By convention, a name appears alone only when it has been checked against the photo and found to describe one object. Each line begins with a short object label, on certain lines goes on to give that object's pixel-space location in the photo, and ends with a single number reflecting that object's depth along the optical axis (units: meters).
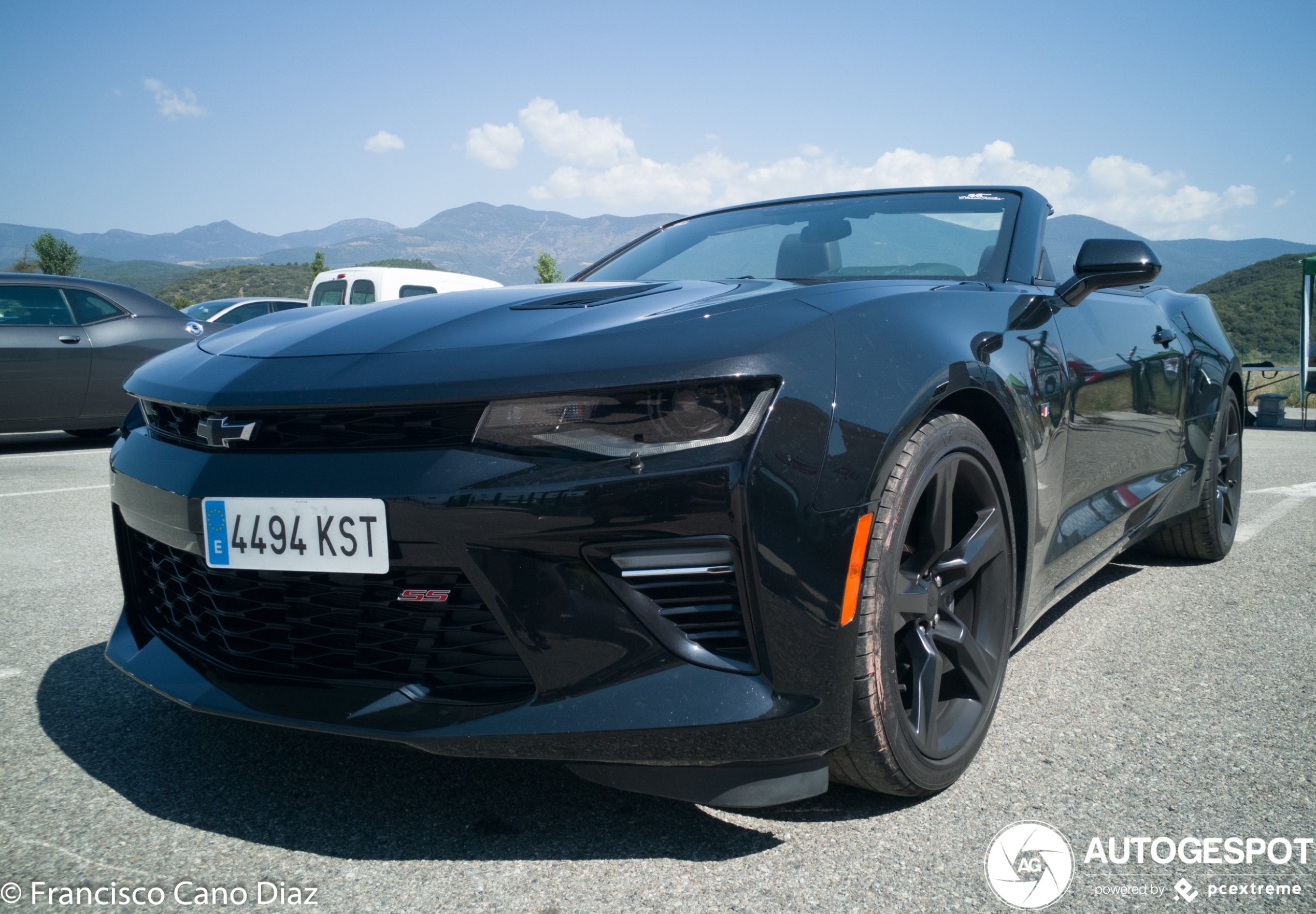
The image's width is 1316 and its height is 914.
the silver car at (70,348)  6.82
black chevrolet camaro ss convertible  1.36
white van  11.22
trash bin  11.97
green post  12.13
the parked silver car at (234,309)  14.58
